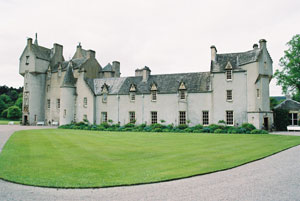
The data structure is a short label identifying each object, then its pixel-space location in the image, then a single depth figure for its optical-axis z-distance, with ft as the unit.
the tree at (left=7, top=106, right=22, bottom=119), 246.27
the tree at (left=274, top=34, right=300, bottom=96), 128.67
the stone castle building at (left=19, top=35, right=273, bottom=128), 100.73
